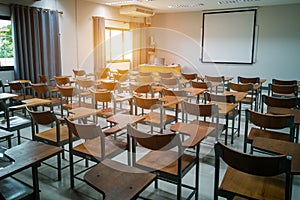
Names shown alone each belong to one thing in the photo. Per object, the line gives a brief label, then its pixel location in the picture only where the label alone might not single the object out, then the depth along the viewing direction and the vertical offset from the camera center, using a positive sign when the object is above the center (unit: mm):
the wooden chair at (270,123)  2448 -560
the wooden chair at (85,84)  5096 -388
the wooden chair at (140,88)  4586 -417
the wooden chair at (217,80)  5794 -340
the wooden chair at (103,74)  7771 -276
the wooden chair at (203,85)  5094 -392
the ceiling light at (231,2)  7830 +1995
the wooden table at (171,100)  3484 -511
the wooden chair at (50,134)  2541 -790
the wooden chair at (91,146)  2222 -805
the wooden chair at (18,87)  4918 -446
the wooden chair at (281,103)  3400 -493
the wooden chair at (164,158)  1909 -811
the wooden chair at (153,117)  3322 -671
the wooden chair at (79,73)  7023 -230
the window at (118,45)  9281 +775
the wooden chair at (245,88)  4684 -421
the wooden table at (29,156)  1647 -659
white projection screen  8906 +1073
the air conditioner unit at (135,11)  8617 +1890
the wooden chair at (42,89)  4695 -456
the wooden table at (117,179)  1640 -807
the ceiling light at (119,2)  7891 +2017
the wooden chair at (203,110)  3022 -543
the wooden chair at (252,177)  1508 -832
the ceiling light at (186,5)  8332 +2029
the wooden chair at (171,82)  5578 -362
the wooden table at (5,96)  4041 -518
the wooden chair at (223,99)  3639 -481
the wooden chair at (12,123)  3139 -763
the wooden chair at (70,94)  4284 -503
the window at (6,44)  6059 +485
